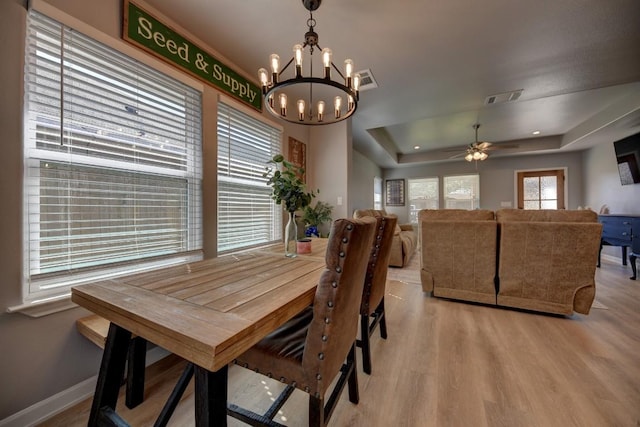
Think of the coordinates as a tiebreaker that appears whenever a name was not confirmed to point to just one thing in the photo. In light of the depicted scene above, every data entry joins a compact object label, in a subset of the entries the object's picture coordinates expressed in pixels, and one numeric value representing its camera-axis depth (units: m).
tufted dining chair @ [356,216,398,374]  1.51
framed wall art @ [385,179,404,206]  7.71
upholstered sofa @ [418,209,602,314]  2.12
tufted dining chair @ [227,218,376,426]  0.82
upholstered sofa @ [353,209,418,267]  3.88
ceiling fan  4.52
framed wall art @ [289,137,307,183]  3.25
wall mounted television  3.88
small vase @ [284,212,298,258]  1.67
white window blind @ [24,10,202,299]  1.23
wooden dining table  0.64
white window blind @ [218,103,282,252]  2.32
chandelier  1.41
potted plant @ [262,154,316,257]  1.58
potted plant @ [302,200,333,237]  3.22
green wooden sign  1.61
